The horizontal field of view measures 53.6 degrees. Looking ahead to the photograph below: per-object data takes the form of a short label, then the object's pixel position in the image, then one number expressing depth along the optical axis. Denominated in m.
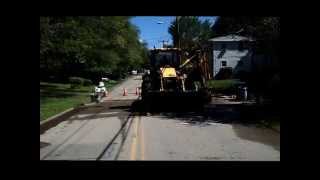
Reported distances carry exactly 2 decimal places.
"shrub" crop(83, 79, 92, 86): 36.37
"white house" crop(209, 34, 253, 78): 46.63
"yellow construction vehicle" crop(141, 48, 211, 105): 16.16
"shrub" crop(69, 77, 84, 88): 35.28
